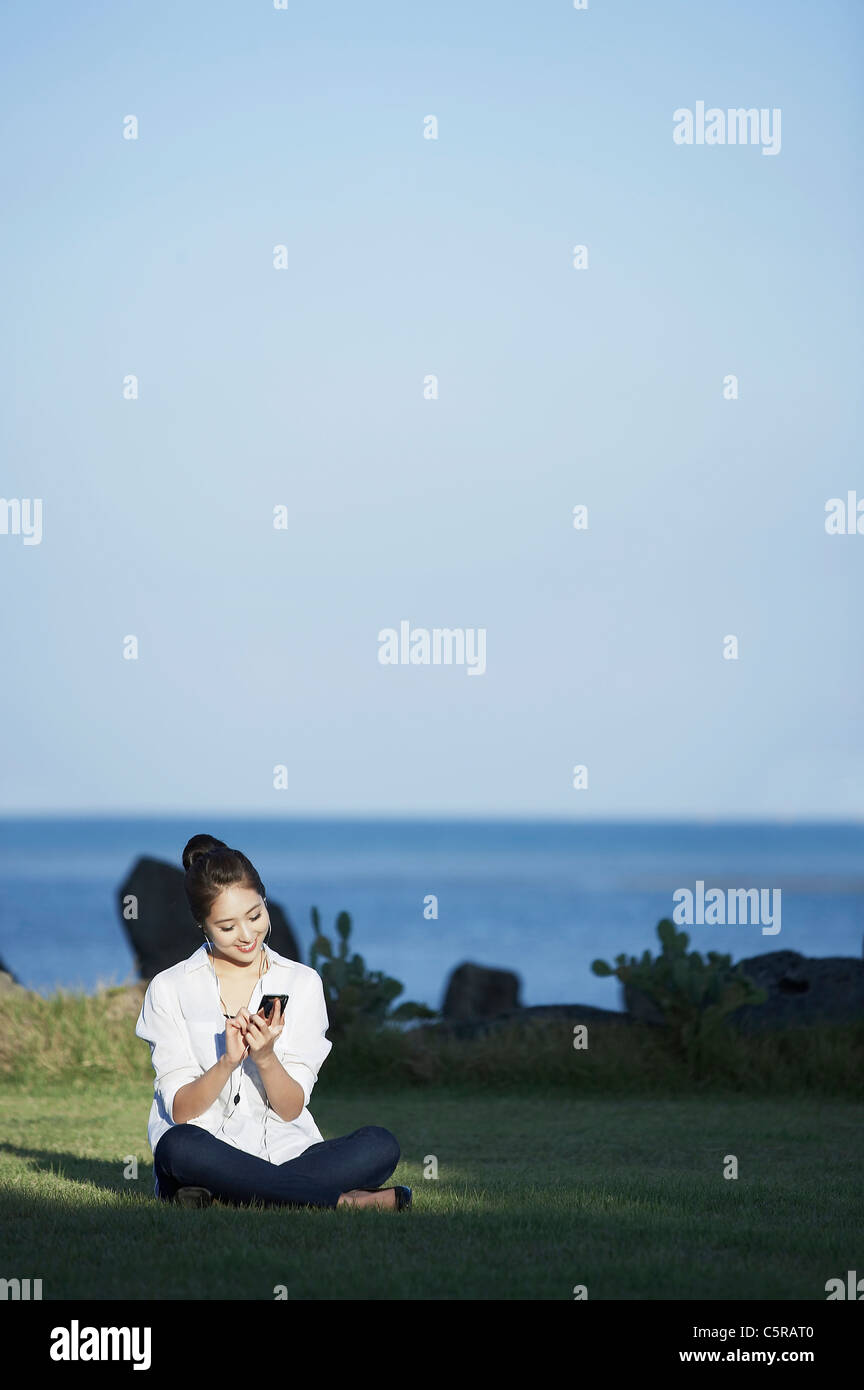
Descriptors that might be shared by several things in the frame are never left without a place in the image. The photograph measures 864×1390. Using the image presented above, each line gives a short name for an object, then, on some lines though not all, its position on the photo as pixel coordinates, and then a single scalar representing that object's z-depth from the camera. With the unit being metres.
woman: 5.34
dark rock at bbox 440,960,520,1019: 14.65
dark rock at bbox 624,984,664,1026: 10.02
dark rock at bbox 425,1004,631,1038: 10.36
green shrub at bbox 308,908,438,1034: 9.88
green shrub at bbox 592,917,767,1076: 9.49
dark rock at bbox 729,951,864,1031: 10.16
